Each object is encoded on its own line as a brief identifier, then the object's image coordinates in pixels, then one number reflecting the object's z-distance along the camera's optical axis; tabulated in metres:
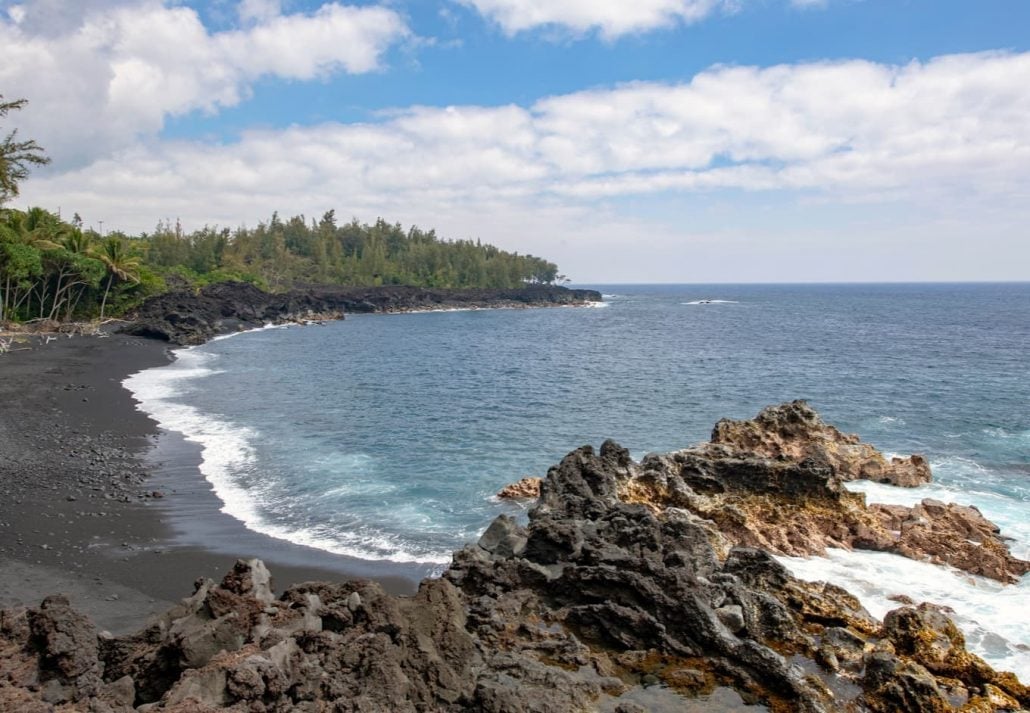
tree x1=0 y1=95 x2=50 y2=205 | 36.81
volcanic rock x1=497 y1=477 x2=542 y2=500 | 25.94
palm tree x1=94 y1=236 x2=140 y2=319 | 75.31
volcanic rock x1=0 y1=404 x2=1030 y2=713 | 10.58
